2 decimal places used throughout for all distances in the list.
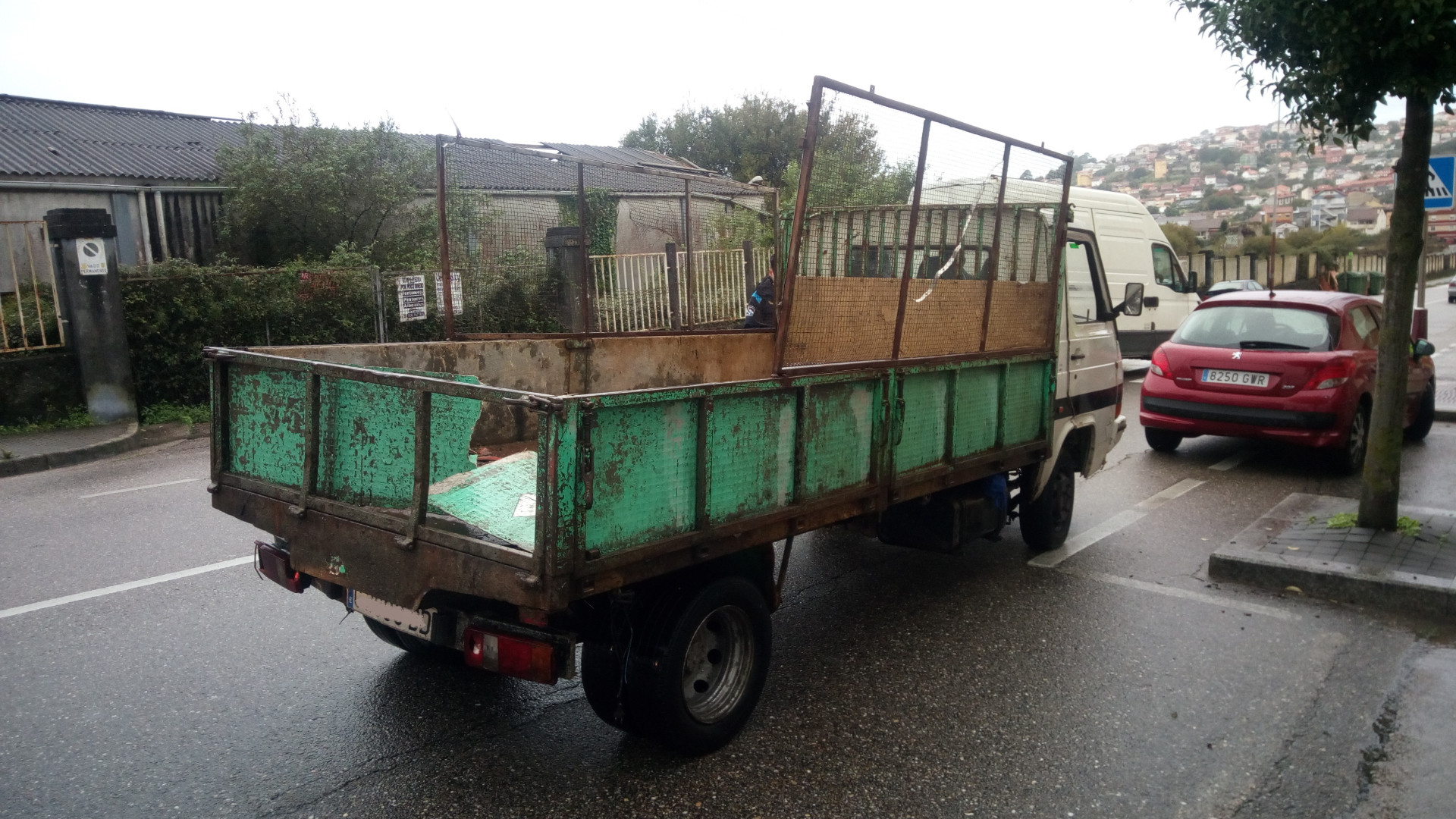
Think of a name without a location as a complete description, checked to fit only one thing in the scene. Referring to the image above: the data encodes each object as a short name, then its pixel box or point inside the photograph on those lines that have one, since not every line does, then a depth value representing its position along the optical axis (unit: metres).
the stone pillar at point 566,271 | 16.53
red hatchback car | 8.23
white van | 14.11
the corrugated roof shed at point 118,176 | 16.50
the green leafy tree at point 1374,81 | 5.18
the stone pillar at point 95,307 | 10.58
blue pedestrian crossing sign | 8.99
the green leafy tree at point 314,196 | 16.88
